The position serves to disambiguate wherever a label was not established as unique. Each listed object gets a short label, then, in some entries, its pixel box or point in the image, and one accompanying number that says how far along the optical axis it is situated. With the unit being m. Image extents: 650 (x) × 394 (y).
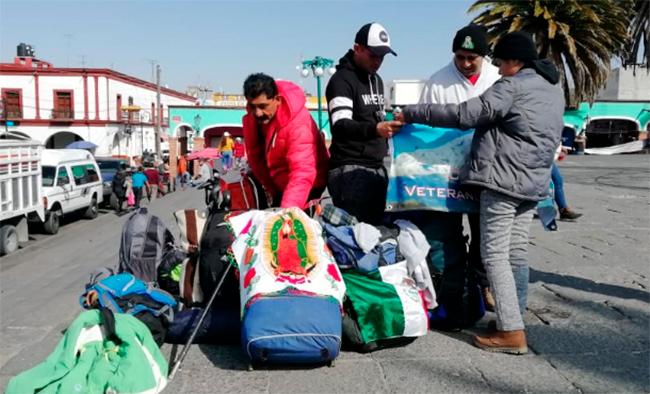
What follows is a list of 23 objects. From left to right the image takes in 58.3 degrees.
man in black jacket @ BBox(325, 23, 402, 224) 3.99
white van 16.20
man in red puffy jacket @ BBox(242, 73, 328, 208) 4.00
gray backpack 4.67
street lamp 22.12
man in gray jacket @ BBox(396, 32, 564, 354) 3.26
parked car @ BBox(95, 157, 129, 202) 22.91
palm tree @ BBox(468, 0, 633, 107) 21.83
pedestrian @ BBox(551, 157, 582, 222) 8.25
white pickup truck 12.34
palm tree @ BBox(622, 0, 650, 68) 19.53
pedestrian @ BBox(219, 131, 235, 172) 23.03
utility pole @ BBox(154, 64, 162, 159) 46.33
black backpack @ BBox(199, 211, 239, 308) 3.94
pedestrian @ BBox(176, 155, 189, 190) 32.98
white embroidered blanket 3.38
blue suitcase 3.13
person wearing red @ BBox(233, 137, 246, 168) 23.69
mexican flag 3.48
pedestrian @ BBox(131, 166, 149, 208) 22.64
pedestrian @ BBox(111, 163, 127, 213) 21.91
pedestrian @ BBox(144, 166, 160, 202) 26.73
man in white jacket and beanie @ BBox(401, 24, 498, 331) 3.73
